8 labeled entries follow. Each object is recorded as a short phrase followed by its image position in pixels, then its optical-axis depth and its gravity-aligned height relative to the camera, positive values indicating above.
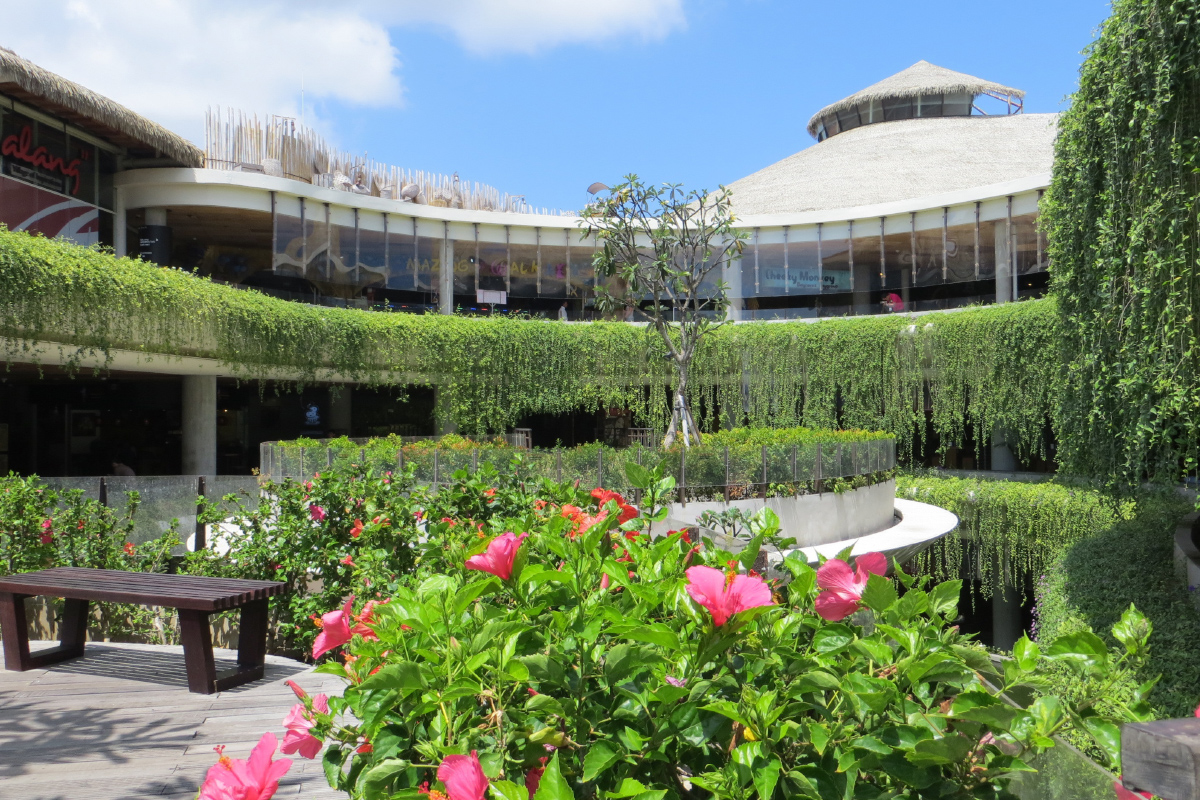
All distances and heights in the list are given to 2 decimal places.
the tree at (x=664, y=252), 14.56 +2.88
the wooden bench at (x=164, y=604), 4.45 -1.04
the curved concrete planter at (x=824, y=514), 11.96 -1.65
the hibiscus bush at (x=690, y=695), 1.21 -0.45
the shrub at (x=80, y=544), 6.54 -1.02
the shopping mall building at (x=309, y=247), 17.52 +4.49
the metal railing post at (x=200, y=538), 8.25 -1.19
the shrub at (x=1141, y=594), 7.38 -2.12
